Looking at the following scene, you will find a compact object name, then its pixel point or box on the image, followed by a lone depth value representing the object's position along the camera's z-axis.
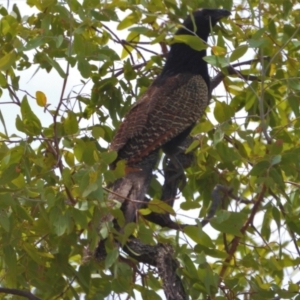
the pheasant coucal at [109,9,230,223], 8.66
